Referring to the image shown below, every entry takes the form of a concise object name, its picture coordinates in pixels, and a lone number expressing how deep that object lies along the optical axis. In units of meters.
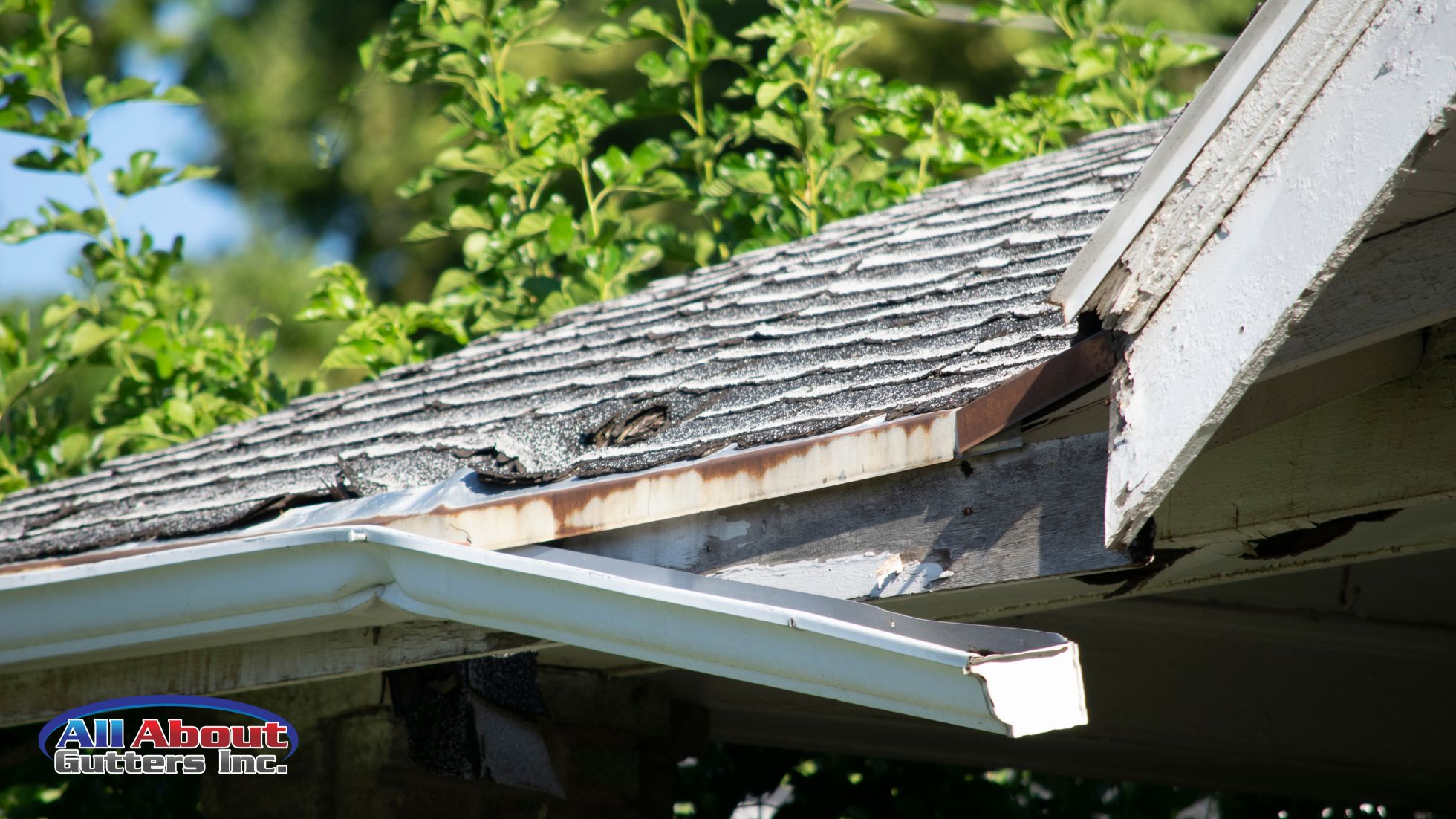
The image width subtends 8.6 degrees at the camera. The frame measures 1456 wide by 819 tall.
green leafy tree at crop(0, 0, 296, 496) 22.39
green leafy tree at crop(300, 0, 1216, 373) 22.88
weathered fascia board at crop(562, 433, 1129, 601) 12.73
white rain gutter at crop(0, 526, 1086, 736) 12.53
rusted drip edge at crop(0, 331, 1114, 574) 12.76
